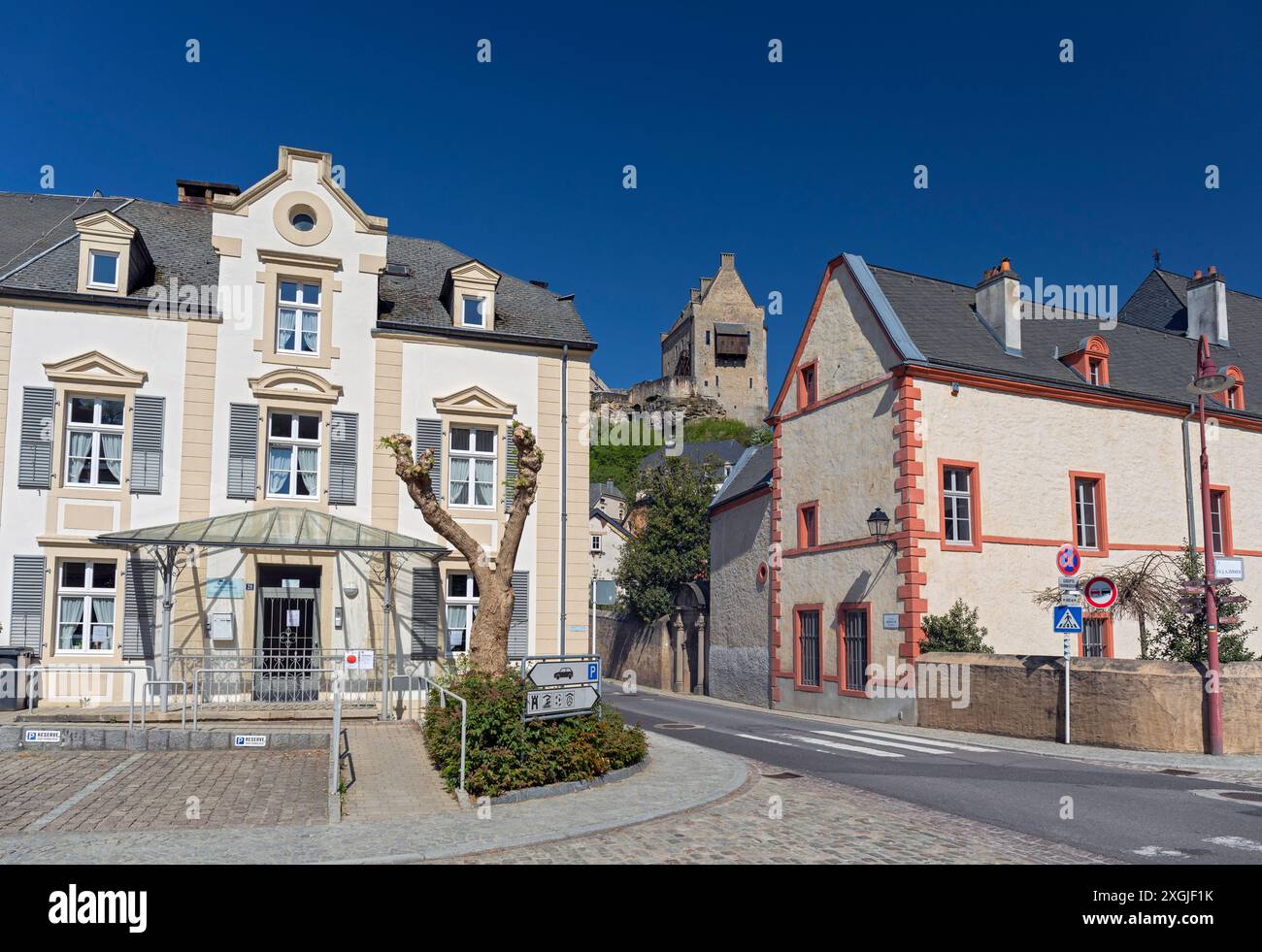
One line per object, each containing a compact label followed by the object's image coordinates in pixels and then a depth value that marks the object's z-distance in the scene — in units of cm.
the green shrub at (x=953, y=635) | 2103
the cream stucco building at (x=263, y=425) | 1781
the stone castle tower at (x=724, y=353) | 11825
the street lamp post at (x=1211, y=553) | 1584
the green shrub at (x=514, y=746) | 1088
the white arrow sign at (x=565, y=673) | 1177
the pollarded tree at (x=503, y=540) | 1403
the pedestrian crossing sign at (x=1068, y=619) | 1698
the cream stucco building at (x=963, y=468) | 2222
